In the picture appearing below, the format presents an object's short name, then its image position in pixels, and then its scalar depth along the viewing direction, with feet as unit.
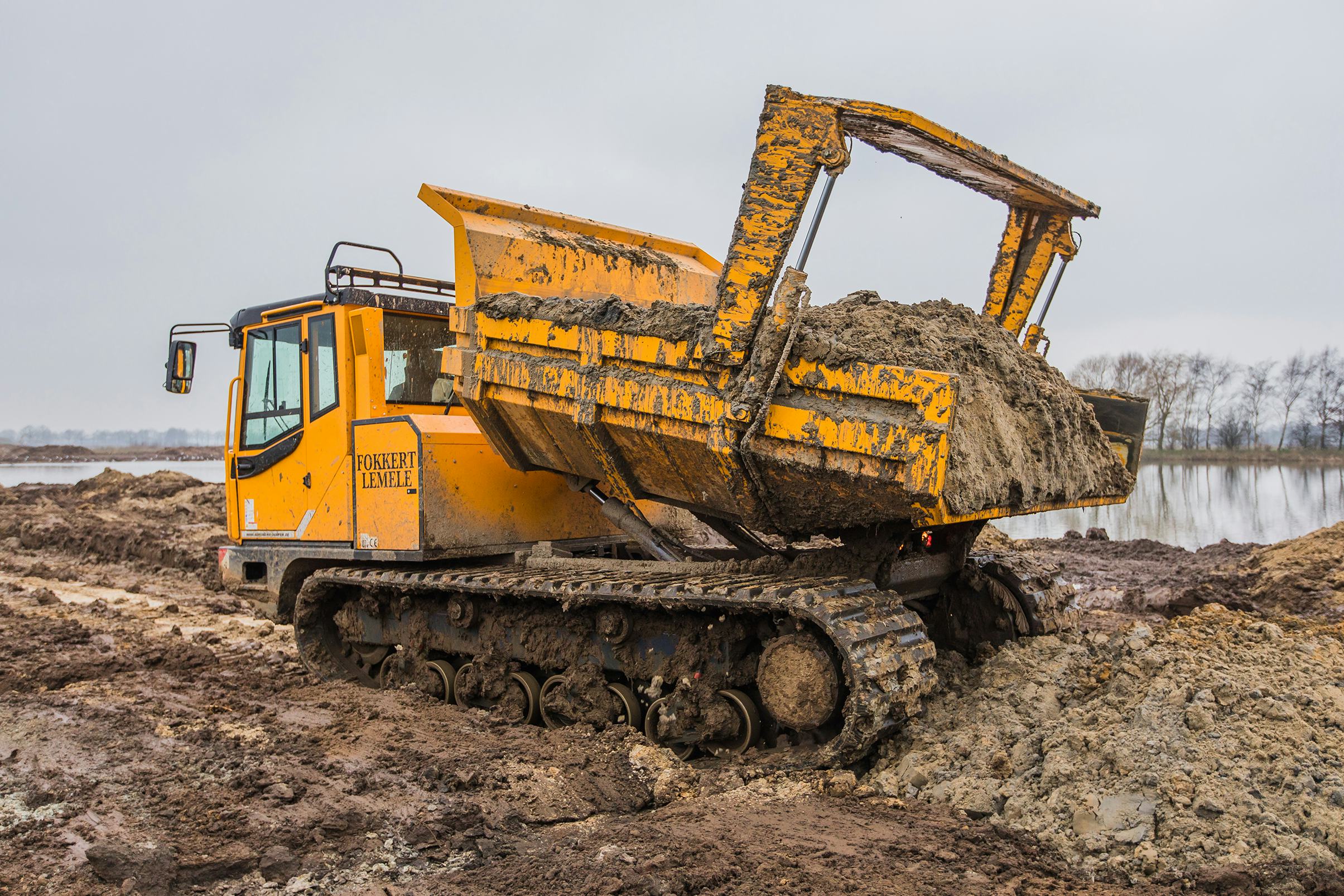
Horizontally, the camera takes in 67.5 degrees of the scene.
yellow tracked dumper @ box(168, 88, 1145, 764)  14.11
